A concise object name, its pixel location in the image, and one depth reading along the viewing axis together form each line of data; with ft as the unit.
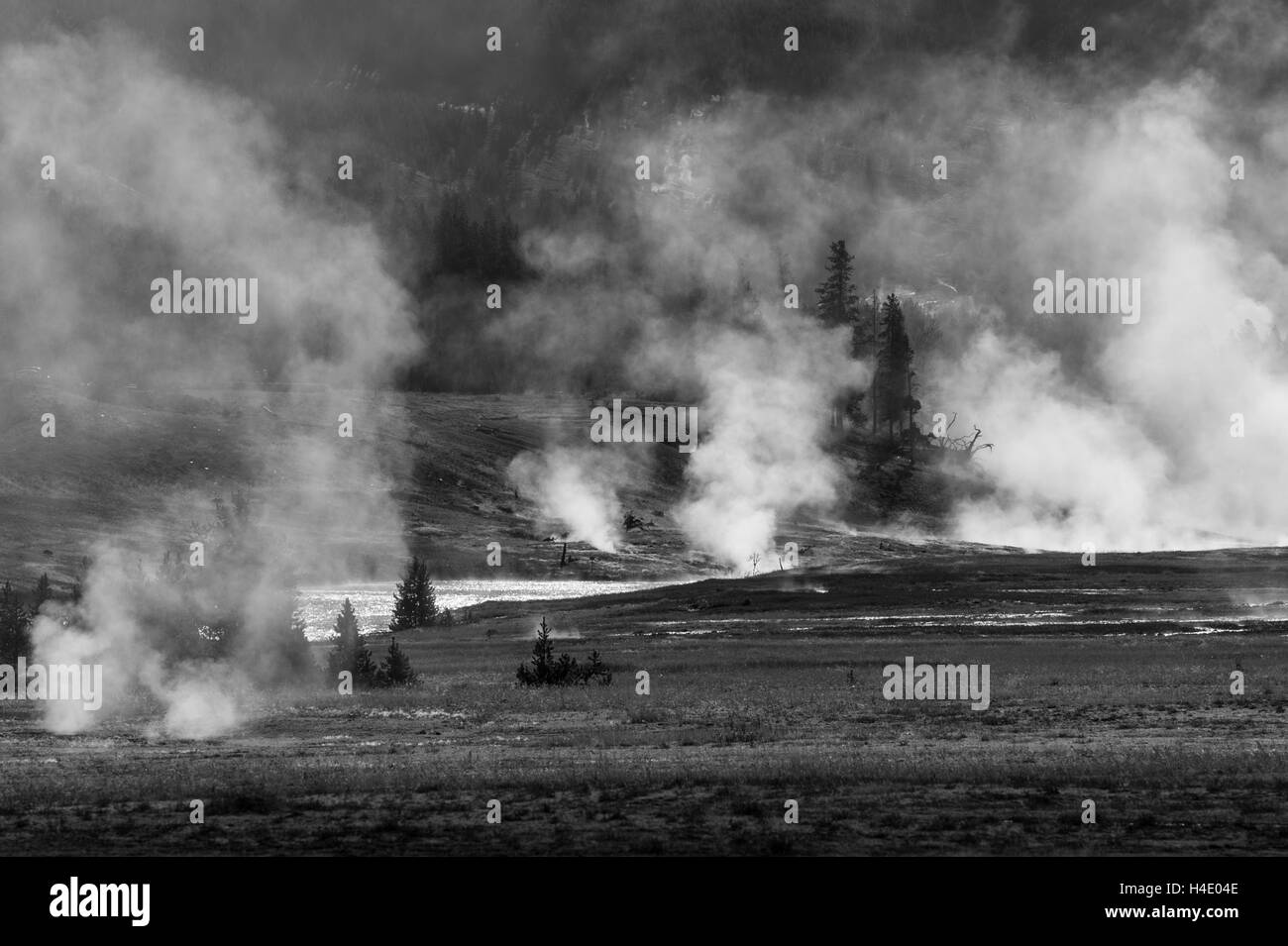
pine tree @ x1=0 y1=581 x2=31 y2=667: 191.93
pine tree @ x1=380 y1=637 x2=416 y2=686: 194.90
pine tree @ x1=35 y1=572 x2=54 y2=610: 203.06
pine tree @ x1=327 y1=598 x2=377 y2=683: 195.62
